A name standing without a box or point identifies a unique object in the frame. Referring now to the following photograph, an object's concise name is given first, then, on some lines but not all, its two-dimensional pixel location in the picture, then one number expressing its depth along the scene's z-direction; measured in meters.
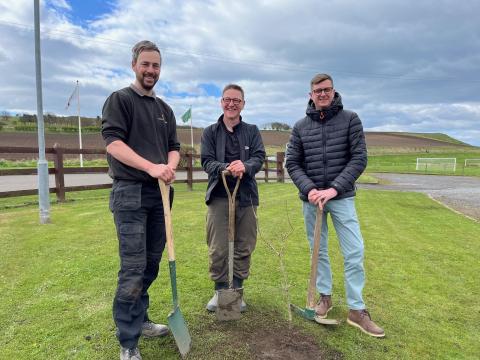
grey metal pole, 7.51
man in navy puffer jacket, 3.61
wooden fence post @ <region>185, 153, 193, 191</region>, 15.03
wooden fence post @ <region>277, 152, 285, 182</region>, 20.48
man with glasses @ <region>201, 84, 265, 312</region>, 3.84
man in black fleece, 2.87
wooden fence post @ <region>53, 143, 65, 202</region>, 10.42
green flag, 26.89
